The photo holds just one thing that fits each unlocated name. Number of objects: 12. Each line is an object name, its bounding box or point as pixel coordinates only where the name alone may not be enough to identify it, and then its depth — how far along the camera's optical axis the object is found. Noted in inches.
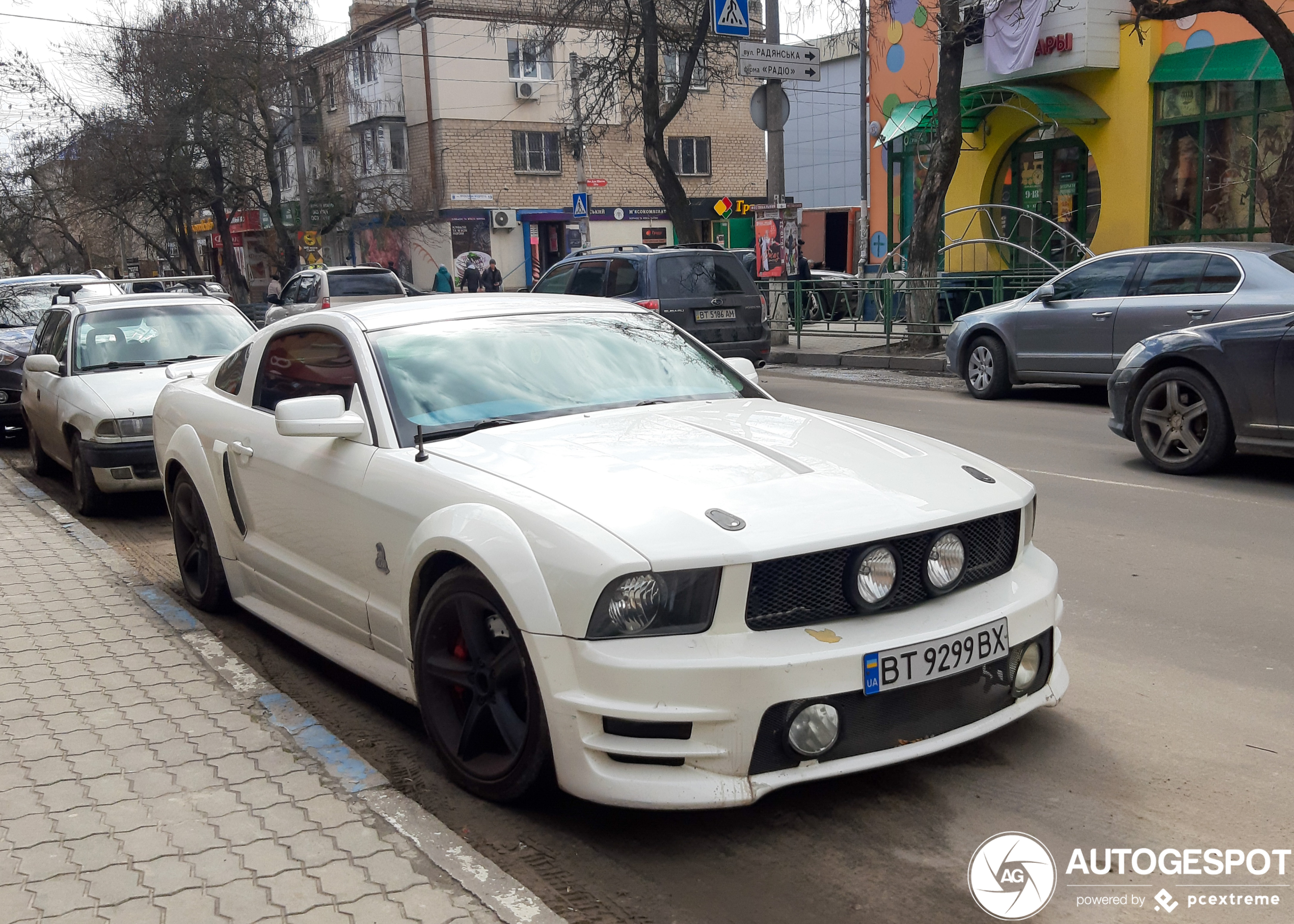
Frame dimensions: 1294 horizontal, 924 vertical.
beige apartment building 1717.5
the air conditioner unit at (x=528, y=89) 1771.7
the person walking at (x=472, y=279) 1594.5
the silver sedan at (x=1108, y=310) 419.8
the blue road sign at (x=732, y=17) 745.6
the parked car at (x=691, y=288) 561.0
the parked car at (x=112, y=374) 333.1
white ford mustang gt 123.3
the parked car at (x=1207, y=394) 304.2
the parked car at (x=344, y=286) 815.7
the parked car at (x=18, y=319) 508.7
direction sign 736.3
